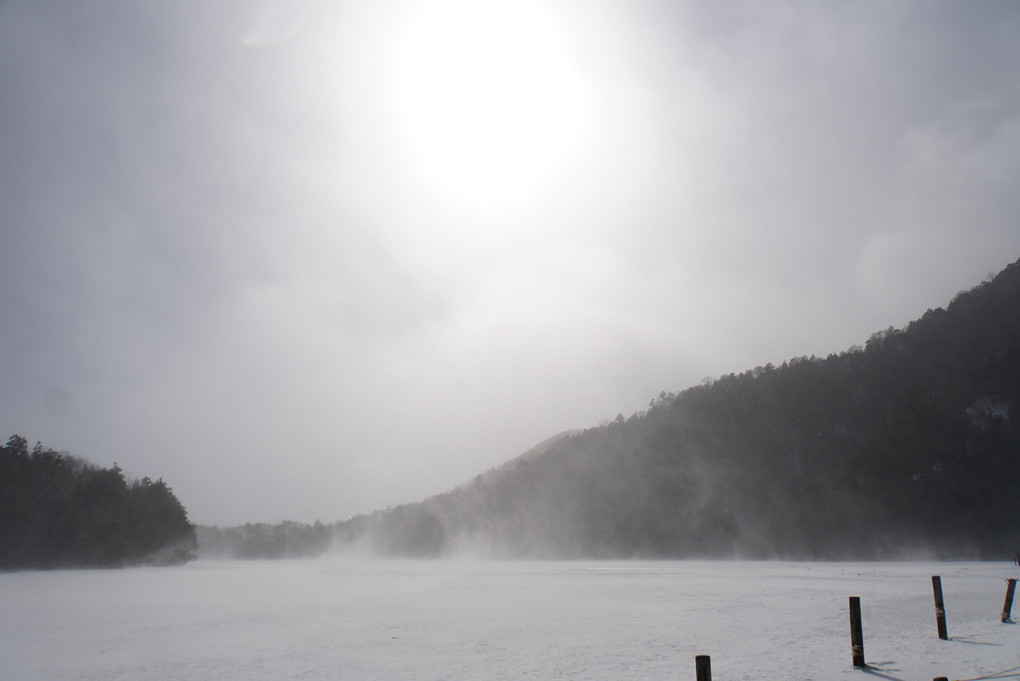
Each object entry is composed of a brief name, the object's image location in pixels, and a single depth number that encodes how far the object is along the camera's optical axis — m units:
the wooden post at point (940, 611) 16.81
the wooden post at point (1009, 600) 19.56
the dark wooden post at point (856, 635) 13.89
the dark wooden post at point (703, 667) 8.59
